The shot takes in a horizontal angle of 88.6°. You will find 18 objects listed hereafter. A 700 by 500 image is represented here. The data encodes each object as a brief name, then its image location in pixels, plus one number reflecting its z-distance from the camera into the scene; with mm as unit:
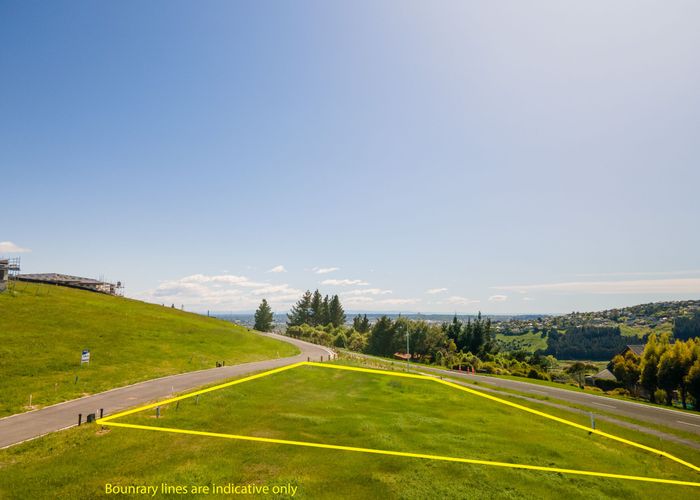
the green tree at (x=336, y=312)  183375
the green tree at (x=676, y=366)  53906
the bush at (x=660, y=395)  58188
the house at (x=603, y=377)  93150
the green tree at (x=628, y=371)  64625
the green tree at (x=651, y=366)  58781
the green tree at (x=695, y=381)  50656
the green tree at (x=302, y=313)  185625
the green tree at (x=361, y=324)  179275
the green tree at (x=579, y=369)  124731
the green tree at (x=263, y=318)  166250
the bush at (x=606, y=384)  85800
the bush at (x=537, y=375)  83750
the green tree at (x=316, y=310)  184125
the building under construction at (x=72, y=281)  109438
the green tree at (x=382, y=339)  139250
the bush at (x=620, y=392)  66650
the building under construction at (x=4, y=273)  73788
